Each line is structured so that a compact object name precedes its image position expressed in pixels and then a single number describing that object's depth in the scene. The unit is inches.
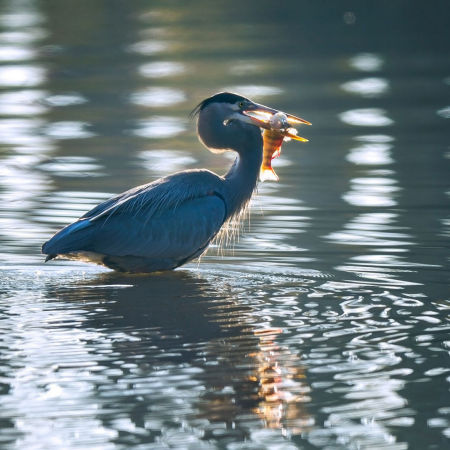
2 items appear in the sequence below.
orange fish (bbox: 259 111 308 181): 753.0
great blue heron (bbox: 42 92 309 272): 692.7
